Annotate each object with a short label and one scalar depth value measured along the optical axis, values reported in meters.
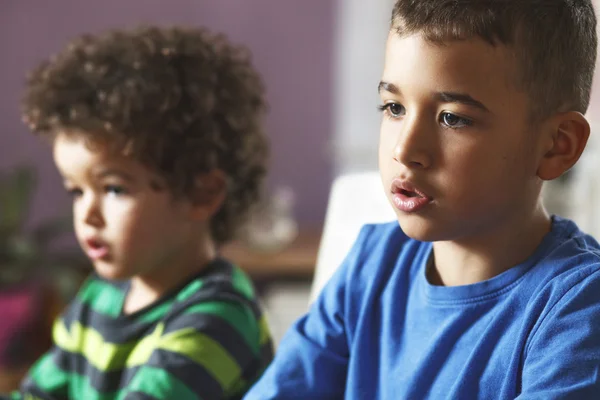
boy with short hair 0.87
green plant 2.65
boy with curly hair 1.12
